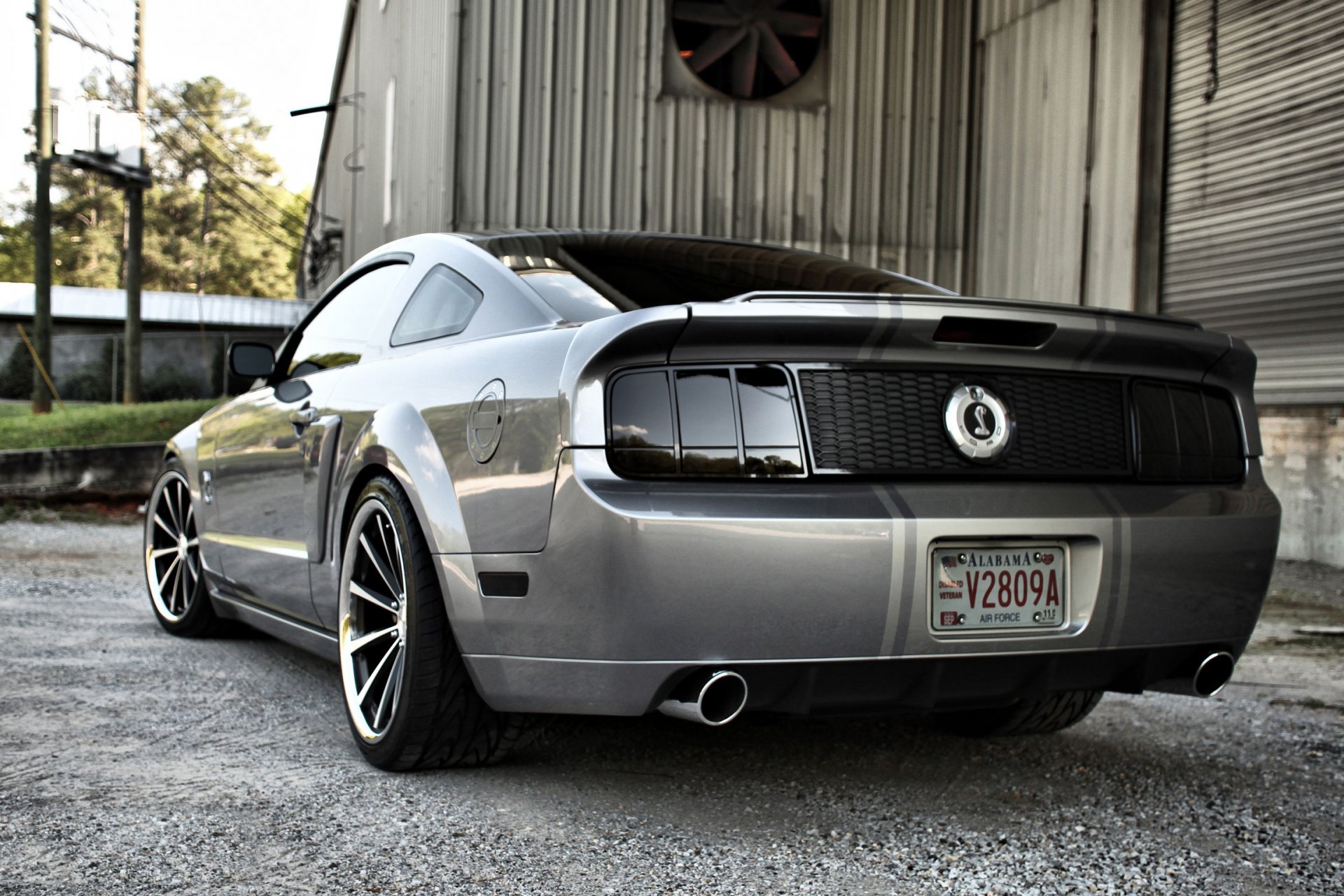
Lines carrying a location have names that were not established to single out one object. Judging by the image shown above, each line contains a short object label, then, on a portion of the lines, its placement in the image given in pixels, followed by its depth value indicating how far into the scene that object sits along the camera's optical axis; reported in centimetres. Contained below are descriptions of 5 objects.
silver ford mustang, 234
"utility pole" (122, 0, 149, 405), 2247
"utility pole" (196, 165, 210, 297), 6034
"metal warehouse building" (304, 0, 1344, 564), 850
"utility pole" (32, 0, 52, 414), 1909
